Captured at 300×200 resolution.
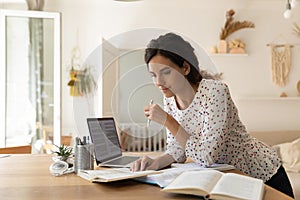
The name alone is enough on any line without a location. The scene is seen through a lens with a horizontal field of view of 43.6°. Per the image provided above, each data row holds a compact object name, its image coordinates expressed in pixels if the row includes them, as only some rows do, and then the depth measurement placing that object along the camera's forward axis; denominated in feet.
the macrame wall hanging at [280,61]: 13.38
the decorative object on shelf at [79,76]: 13.03
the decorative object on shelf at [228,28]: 12.98
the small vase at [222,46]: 13.01
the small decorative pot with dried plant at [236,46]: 13.03
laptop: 4.76
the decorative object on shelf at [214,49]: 13.10
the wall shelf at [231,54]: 13.03
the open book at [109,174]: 3.66
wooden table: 3.24
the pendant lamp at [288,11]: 11.49
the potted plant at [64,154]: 4.65
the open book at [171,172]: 3.71
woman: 4.25
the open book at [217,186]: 3.00
